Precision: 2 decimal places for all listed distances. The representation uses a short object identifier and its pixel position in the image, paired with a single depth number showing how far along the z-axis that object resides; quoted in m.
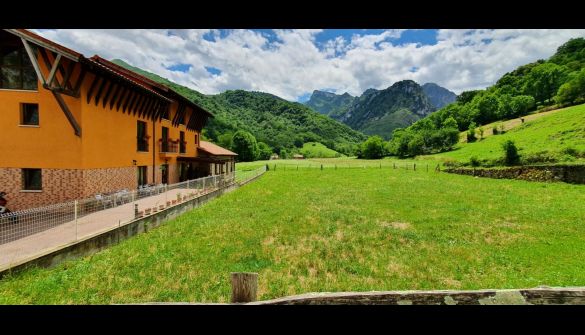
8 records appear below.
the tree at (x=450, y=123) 93.75
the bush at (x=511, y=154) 37.88
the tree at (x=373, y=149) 110.19
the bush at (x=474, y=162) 43.09
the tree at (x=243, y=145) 94.06
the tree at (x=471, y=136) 77.62
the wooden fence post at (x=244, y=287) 4.21
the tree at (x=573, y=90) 70.73
